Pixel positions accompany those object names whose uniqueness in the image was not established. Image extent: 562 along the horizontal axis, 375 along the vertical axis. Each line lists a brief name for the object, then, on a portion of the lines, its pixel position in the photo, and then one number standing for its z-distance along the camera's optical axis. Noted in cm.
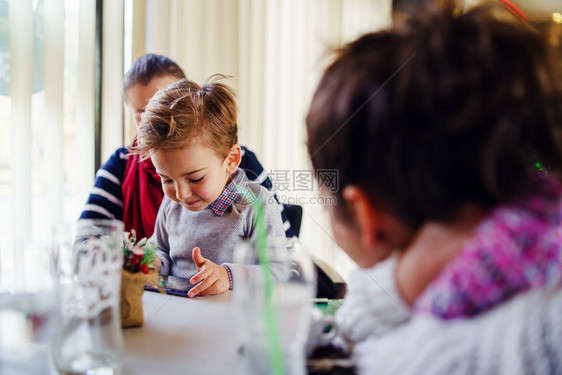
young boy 89
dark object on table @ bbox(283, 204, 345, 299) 78
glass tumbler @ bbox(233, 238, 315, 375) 37
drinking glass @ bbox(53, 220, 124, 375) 47
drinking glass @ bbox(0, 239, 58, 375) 50
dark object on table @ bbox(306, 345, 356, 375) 42
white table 50
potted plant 61
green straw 37
